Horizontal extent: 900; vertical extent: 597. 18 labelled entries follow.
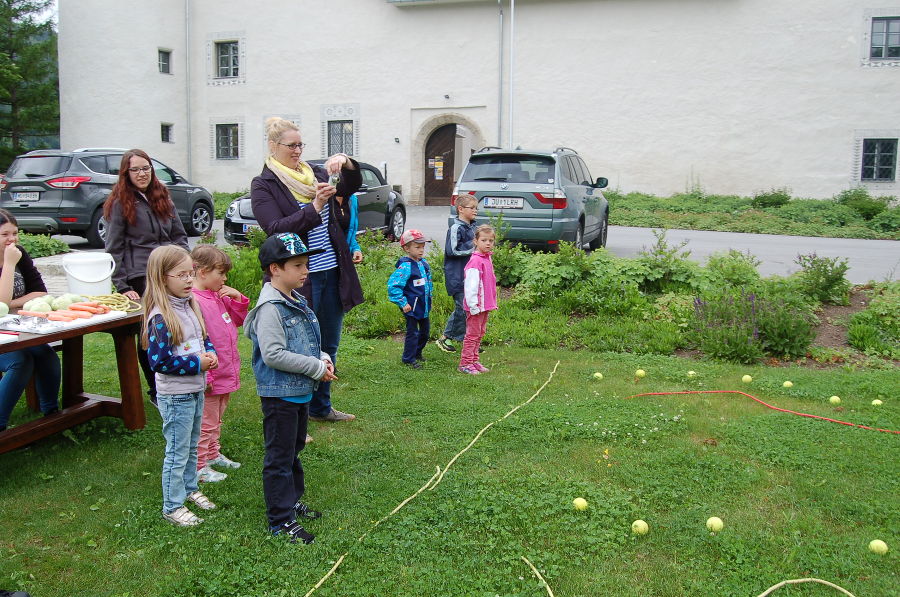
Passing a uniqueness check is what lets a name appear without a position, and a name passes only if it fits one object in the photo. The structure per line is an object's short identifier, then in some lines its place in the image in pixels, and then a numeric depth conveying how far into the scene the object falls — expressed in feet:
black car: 42.83
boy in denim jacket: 11.74
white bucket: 17.28
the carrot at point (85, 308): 15.31
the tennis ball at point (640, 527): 12.25
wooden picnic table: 14.57
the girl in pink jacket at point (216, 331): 14.16
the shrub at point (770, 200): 73.51
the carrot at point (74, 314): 14.84
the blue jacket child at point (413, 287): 22.17
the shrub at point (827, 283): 28.96
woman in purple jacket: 14.93
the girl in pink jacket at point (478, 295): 21.42
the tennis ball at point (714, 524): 12.30
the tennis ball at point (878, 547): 11.62
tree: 100.53
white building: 75.56
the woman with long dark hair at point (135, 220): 16.71
